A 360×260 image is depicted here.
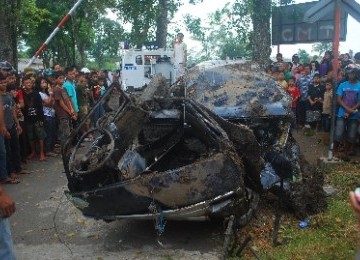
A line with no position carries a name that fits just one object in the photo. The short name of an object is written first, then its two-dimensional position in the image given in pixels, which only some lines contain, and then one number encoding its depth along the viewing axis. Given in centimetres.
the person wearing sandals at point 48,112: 865
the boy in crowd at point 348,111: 785
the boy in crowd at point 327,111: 900
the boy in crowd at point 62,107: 884
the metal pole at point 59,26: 1370
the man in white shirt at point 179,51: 1523
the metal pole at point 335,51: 659
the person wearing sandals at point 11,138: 696
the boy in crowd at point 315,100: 1010
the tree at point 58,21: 2259
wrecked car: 415
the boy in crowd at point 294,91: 1081
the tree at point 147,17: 2002
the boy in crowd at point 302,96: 1059
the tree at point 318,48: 5866
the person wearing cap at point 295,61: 1312
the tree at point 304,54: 4359
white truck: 1808
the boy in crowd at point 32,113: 814
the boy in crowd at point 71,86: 970
